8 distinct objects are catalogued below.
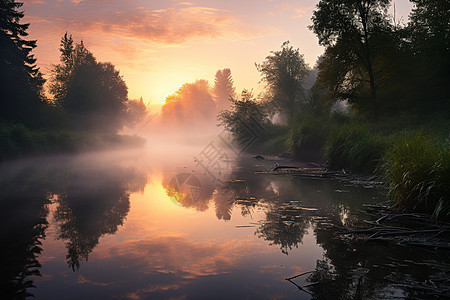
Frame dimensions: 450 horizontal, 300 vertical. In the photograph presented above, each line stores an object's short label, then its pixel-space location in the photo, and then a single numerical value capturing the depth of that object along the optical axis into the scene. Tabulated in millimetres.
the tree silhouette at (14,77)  34594
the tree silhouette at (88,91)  51000
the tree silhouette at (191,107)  102312
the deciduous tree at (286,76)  50219
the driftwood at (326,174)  12129
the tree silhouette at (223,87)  114375
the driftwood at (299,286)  3814
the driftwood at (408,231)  5227
